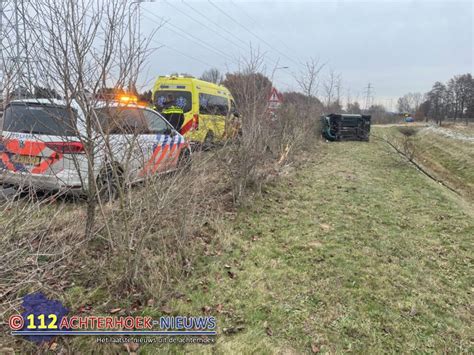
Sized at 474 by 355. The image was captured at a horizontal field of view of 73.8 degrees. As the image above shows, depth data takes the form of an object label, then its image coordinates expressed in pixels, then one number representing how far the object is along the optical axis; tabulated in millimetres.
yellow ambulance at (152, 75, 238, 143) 9922
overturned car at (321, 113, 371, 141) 17672
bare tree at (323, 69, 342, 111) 22411
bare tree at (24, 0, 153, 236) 2590
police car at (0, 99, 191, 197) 2895
